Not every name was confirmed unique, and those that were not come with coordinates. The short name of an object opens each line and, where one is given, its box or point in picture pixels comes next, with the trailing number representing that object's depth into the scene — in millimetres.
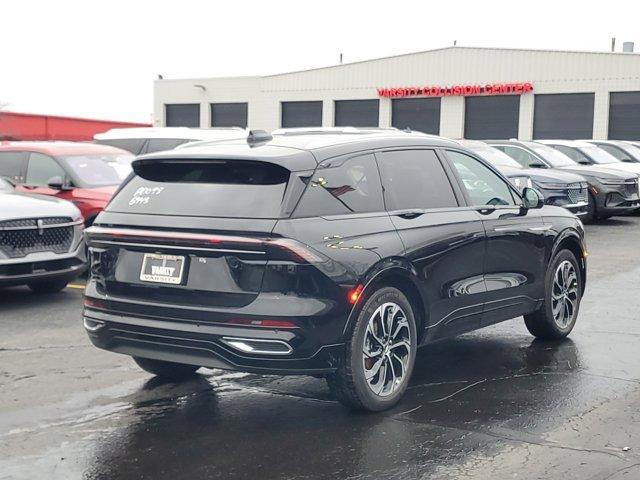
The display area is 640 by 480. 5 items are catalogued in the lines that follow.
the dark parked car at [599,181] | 19250
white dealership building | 40219
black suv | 5375
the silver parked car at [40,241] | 9641
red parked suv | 12370
